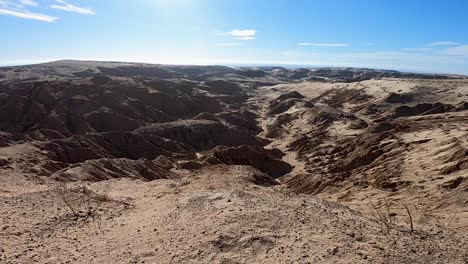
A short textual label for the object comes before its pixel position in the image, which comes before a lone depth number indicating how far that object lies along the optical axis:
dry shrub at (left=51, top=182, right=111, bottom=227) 11.70
